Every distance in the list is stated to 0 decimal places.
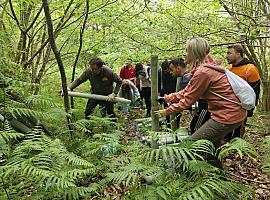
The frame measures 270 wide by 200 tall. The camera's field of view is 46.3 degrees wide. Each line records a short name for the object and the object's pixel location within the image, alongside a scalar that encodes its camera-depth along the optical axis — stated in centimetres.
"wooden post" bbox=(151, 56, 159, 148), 392
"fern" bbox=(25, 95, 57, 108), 500
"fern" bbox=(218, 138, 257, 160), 316
